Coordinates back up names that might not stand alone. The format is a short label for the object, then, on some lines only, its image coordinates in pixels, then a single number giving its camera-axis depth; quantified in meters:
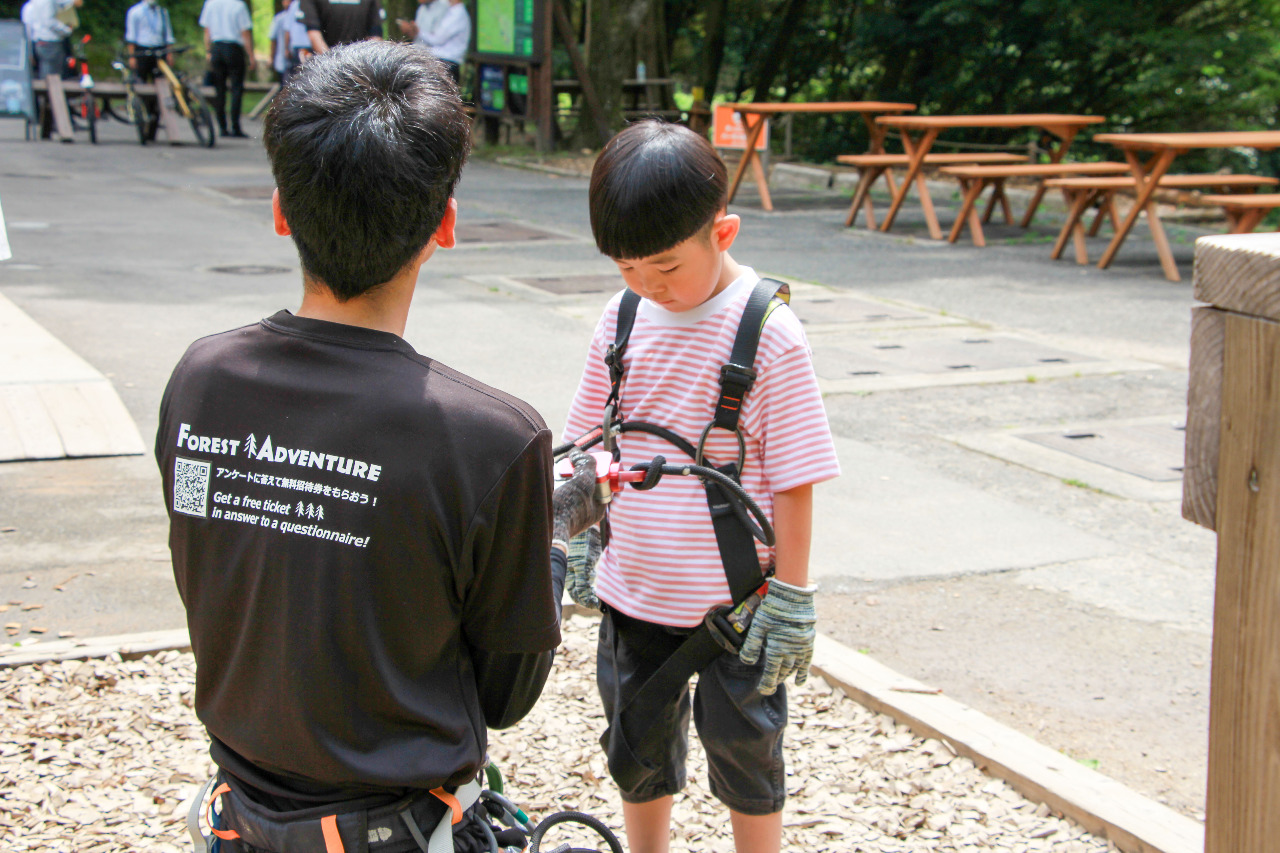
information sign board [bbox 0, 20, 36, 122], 15.85
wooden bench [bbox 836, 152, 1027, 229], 12.02
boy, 2.15
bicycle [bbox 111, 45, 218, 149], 17.48
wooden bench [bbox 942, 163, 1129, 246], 11.49
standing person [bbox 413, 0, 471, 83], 16.53
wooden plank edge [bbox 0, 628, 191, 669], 3.38
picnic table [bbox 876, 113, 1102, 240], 11.88
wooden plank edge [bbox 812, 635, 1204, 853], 2.69
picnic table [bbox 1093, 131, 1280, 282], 9.90
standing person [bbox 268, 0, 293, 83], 19.20
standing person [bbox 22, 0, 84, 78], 18.03
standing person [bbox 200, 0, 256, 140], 17.70
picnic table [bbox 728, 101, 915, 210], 13.02
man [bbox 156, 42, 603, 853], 1.43
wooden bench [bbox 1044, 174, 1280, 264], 10.49
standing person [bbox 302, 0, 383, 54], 14.02
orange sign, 16.59
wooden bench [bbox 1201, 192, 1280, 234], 9.30
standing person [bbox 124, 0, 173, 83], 17.70
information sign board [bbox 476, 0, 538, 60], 18.23
